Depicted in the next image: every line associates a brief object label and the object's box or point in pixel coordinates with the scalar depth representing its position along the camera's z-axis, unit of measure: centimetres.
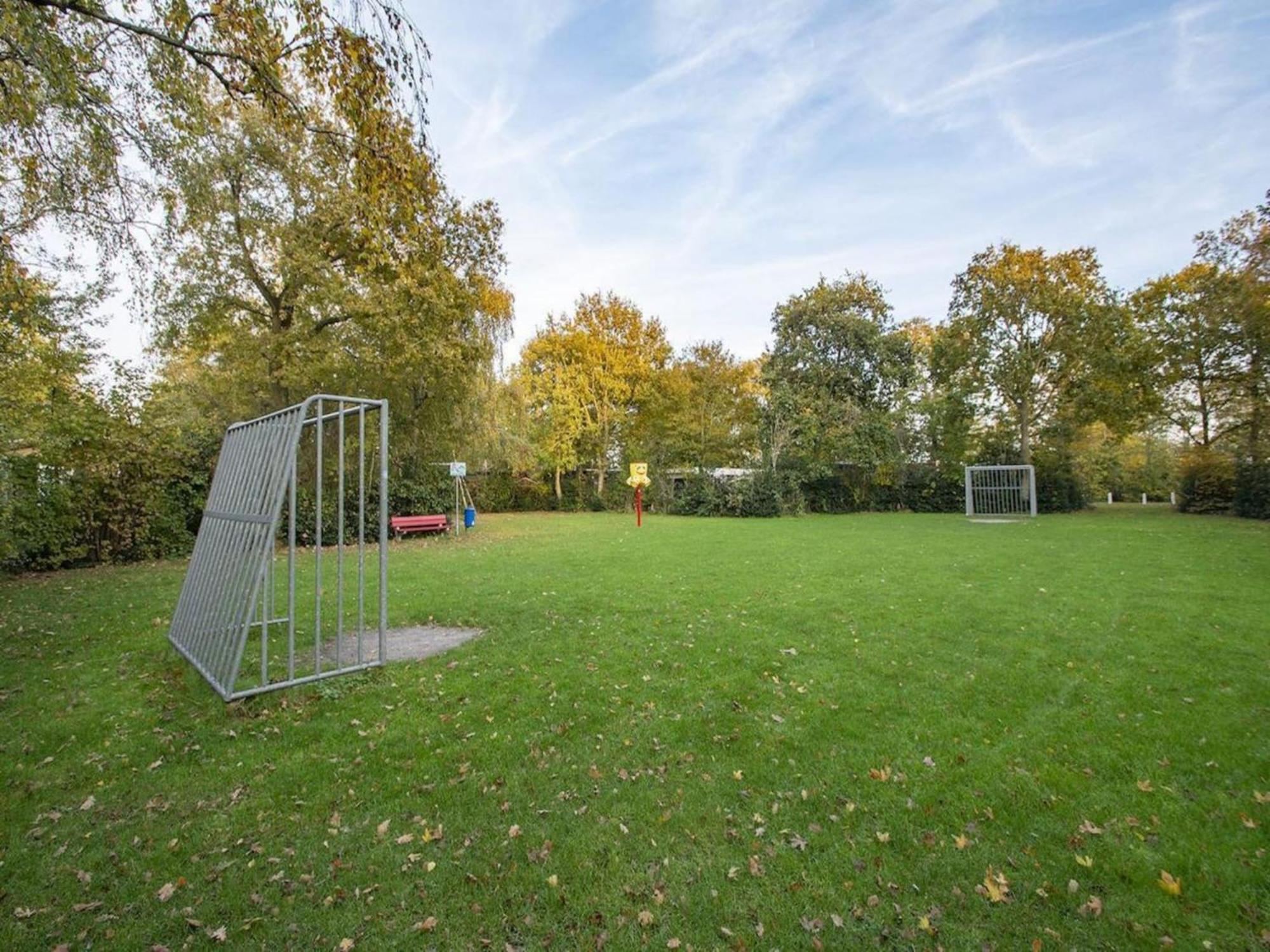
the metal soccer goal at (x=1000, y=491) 2330
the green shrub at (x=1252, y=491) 1867
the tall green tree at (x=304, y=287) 1225
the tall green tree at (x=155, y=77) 437
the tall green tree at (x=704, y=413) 2792
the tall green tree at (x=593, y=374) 2725
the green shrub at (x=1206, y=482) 2108
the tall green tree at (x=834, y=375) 2419
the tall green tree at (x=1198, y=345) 2028
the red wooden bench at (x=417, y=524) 1524
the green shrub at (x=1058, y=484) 2417
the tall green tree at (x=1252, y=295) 1819
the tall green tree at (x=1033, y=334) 2258
